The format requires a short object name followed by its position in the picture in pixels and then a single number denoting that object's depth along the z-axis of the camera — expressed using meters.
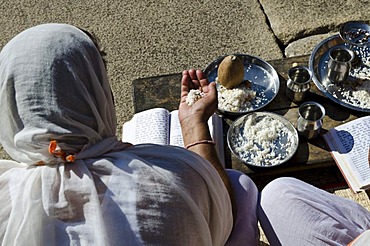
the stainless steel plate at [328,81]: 2.16
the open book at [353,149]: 2.01
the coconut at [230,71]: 2.16
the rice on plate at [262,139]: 2.08
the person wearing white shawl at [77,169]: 1.25
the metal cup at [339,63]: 2.15
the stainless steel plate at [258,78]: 2.24
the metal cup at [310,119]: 2.04
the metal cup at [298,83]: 2.15
